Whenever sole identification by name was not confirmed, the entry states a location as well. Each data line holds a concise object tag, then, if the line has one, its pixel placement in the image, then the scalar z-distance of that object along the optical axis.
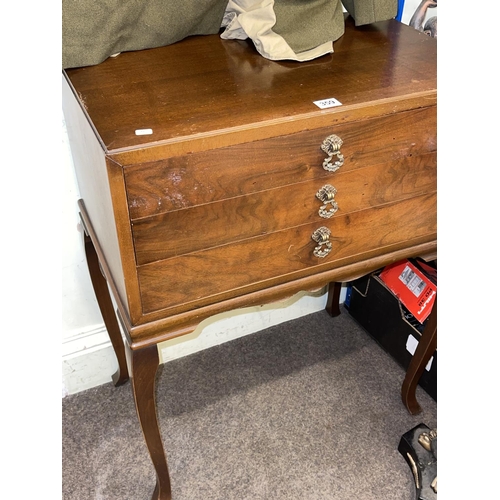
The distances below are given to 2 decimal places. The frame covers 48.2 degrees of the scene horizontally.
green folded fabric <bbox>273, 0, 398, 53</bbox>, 0.95
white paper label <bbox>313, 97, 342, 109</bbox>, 0.81
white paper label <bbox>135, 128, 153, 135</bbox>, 0.73
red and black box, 1.37
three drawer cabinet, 0.75
